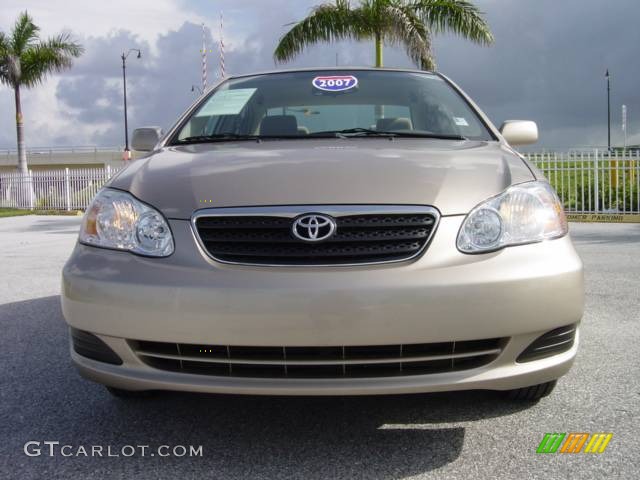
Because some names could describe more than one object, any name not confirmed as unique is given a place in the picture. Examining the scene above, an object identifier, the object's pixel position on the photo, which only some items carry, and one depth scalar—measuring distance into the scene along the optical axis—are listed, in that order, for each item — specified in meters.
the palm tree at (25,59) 26.66
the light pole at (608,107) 39.66
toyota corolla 2.17
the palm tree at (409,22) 16.80
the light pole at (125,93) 40.72
